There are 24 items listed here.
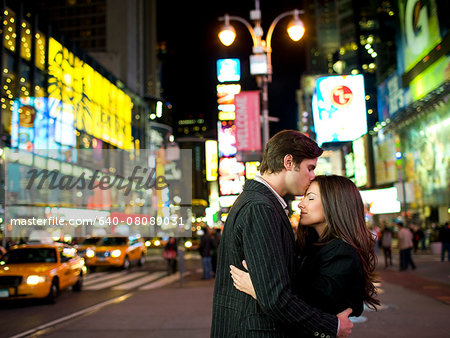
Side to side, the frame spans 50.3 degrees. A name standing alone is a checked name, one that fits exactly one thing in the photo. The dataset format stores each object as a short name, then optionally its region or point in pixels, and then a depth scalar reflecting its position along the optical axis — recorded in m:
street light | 15.30
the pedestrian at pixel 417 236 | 32.22
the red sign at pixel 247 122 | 19.77
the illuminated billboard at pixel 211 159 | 40.03
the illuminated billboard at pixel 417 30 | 34.12
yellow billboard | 40.53
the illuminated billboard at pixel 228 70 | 28.53
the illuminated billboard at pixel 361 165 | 28.95
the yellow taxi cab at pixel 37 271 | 12.28
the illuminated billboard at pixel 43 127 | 33.50
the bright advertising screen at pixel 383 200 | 22.80
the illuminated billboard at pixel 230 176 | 30.05
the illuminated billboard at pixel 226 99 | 29.48
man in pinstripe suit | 2.42
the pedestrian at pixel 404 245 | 18.92
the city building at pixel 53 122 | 32.50
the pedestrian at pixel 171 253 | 21.83
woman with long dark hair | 2.62
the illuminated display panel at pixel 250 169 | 24.50
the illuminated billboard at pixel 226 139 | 30.34
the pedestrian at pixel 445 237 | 21.67
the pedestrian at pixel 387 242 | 21.41
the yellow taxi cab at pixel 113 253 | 23.50
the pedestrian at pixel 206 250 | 19.50
